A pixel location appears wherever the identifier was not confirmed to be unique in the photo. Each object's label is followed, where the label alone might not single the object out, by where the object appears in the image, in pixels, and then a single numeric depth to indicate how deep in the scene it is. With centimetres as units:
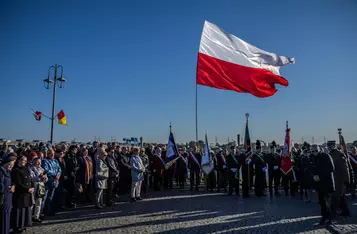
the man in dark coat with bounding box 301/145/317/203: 1120
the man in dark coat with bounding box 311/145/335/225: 791
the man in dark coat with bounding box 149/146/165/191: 1506
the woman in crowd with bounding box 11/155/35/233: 717
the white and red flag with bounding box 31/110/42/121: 2189
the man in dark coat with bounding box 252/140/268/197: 1328
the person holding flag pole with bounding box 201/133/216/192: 1420
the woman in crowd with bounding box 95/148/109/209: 1014
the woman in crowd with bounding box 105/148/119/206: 1087
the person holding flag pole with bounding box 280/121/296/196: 1334
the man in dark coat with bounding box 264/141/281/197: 1376
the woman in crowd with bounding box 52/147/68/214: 972
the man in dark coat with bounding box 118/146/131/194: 1306
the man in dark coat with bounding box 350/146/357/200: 1333
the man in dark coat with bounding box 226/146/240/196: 1364
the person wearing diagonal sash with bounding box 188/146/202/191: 1517
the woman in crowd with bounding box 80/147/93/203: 1052
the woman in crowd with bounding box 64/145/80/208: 1030
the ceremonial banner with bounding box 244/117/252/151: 1361
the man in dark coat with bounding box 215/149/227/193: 1501
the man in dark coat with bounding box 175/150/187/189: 1617
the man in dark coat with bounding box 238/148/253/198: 1295
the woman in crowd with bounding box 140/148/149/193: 1362
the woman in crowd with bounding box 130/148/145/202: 1159
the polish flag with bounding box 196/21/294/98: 934
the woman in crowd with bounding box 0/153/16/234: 647
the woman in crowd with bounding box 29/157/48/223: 808
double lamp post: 1959
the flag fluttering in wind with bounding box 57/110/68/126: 2195
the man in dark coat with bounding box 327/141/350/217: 862
